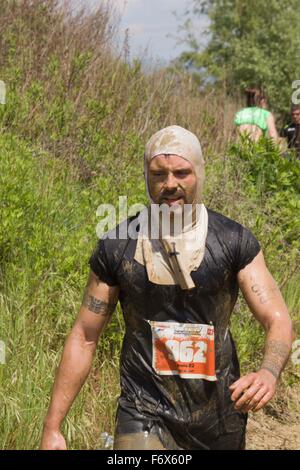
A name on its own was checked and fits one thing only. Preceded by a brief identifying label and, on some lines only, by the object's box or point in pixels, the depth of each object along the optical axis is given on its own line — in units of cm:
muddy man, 550
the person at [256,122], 1604
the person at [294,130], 1651
